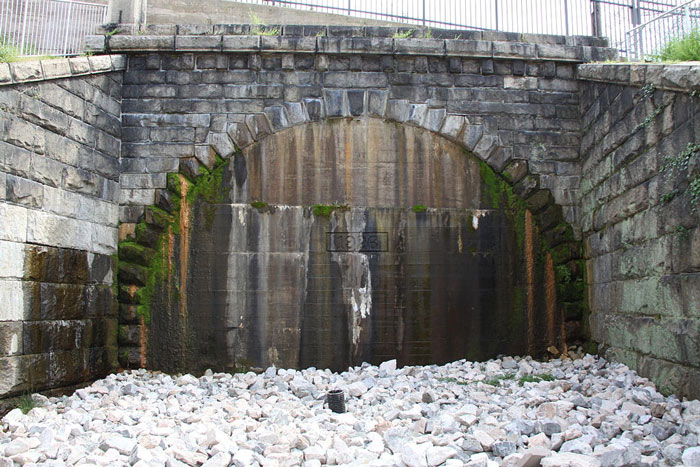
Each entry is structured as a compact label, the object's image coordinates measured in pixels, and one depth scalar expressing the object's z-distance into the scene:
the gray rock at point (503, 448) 4.15
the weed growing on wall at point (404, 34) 7.92
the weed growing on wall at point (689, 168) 4.96
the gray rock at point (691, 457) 3.67
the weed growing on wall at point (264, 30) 7.83
